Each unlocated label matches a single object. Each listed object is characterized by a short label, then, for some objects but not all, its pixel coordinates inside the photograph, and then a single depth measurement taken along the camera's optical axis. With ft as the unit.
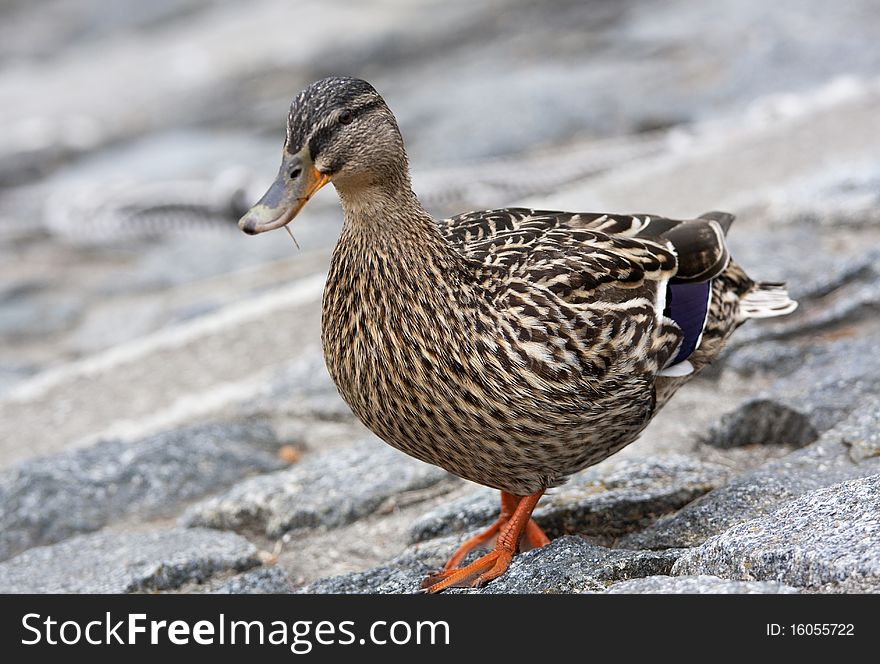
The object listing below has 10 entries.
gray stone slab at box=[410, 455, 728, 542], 21.63
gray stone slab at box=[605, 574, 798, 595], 14.78
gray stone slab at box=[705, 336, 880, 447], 23.18
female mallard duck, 19.22
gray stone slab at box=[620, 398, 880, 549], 19.69
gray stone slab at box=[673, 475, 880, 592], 14.92
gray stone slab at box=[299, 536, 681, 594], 17.37
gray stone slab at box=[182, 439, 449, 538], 23.90
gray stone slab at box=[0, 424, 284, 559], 24.99
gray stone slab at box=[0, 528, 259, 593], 21.83
